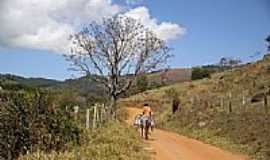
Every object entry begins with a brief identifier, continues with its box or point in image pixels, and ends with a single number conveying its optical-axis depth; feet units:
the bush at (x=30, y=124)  32.11
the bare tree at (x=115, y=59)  107.84
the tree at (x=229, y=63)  245.62
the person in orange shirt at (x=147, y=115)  54.19
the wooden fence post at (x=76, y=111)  45.30
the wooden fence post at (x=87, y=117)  47.76
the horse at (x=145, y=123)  53.92
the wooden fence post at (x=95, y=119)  52.51
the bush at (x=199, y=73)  223.51
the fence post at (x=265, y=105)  65.19
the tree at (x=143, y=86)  205.39
